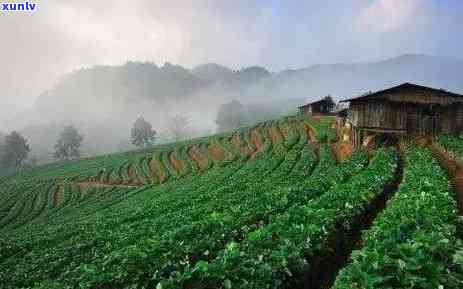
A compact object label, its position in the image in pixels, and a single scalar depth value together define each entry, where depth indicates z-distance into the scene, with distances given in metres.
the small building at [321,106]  87.69
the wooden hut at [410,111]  45.41
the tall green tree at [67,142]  142.38
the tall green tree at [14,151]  131.00
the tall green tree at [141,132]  150.25
